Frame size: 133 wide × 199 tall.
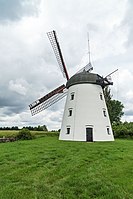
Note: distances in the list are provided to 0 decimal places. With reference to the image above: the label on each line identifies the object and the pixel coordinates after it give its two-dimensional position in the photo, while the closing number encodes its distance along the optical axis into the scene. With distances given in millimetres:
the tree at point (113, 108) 46684
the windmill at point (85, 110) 23578
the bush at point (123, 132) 34469
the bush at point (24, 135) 28381
